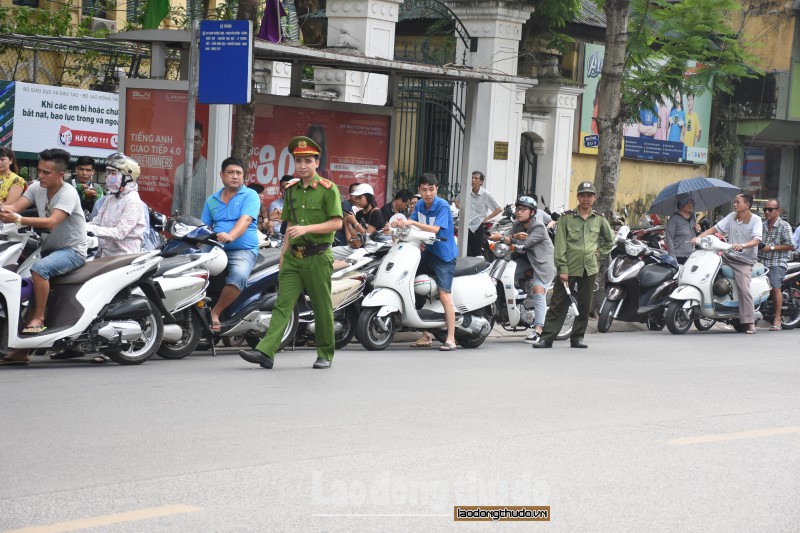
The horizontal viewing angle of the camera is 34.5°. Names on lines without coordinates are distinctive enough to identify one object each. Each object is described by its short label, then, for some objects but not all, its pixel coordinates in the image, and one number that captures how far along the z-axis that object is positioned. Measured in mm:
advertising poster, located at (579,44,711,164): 29516
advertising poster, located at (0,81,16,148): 20734
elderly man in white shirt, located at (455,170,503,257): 17766
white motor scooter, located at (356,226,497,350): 12953
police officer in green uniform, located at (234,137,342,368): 10742
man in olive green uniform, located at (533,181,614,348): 14086
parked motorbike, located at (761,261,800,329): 18281
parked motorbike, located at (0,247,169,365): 10086
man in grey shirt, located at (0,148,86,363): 10195
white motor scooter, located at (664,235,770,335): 16562
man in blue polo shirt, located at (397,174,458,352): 13336
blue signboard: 12664
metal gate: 18859
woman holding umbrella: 17578
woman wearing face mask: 11156
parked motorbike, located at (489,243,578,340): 14570
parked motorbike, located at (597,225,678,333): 16234
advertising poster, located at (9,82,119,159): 21109
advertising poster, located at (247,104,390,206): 15359
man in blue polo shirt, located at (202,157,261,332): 11867
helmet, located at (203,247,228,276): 11602
